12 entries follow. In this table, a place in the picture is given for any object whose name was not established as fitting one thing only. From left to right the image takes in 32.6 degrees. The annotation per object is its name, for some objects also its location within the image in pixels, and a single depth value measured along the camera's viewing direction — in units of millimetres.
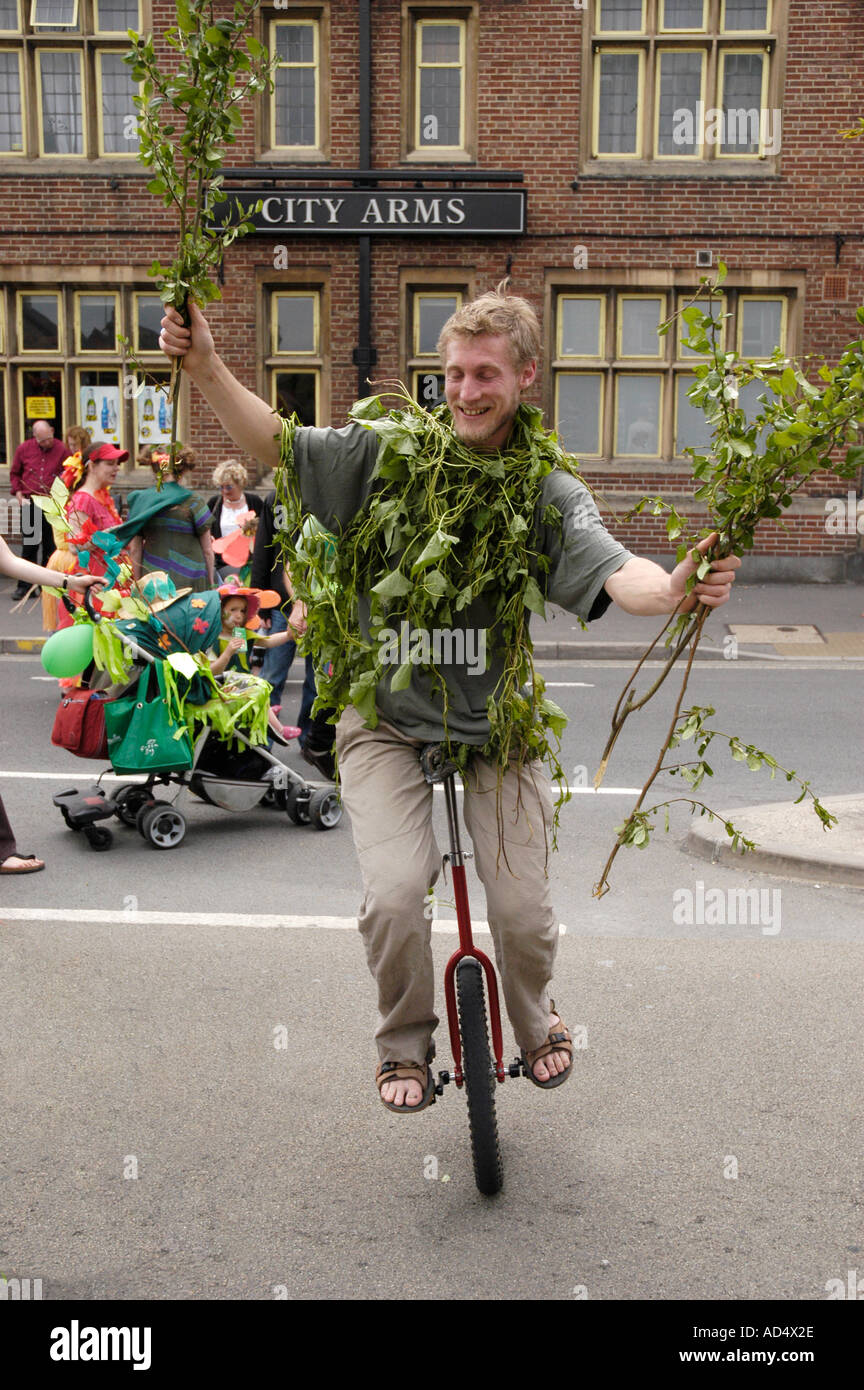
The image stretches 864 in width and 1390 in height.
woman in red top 9818
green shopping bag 7207
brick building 17328
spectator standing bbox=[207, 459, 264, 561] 11359
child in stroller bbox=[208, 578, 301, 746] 7828
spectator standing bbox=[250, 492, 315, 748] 9047
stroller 7312
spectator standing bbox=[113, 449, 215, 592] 9086
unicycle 3732
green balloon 6855
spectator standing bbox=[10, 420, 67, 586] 16328
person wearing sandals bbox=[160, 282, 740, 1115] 3625
